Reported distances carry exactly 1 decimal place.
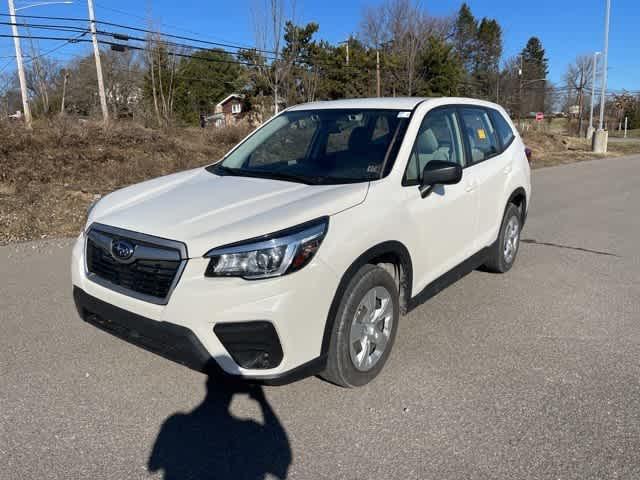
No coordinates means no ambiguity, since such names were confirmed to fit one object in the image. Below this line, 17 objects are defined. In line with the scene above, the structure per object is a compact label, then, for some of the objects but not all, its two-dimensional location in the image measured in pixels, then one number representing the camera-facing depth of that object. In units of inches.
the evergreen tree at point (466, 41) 2443.4
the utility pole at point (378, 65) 1173.8
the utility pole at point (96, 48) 812.0
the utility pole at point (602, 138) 994.7
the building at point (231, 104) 1553.0
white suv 100.0
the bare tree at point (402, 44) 1393.9
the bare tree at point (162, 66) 880.7
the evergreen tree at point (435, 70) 1462.8
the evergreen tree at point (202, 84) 1370.6
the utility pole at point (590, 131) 1379.9
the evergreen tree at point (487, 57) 2000.5
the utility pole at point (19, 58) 690.9
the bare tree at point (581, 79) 2146.2
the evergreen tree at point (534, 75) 2217.0
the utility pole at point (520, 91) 1940.7
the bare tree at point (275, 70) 728.8
